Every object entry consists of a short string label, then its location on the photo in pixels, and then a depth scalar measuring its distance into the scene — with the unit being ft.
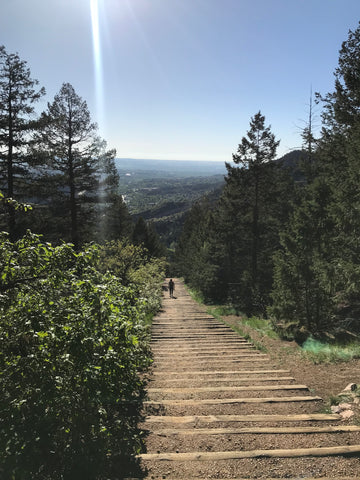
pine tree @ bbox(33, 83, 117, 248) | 48.01
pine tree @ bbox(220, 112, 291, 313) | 63.87
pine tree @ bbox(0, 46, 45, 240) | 39.47
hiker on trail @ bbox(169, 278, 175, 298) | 78.86
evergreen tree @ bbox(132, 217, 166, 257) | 143.02
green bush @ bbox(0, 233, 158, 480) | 9.90
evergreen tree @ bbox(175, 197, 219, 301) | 79.20
